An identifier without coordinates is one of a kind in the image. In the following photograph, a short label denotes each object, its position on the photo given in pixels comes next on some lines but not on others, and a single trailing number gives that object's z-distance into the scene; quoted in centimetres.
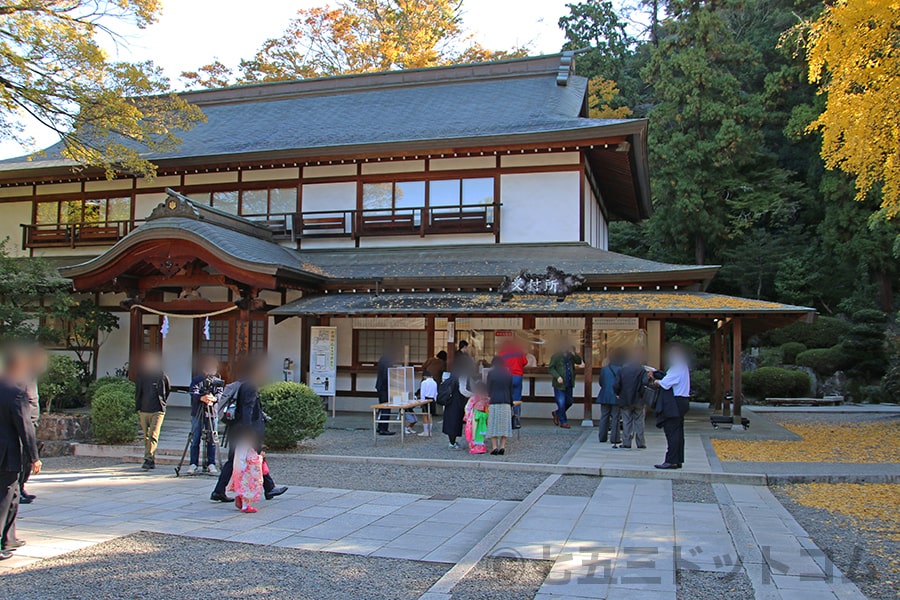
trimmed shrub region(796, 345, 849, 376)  2391
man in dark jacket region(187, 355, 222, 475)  948
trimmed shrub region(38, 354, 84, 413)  1266
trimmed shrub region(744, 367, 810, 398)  2267
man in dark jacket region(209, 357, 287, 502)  752
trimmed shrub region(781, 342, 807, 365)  2562
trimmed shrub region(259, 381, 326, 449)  1111
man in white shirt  959
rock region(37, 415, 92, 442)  1217
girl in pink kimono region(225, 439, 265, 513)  734
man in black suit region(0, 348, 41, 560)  551
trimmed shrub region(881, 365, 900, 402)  1839
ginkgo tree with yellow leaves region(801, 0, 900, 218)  1220
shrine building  1472
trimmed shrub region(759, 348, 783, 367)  2578
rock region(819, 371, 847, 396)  2354
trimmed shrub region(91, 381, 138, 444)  1189
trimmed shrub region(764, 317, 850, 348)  2602
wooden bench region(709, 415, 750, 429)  1410
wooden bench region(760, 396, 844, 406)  2123
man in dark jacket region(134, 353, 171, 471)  1016
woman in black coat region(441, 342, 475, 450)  1161
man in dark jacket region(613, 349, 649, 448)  1134
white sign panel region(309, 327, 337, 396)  1546
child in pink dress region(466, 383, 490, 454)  1113
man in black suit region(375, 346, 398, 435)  1399
